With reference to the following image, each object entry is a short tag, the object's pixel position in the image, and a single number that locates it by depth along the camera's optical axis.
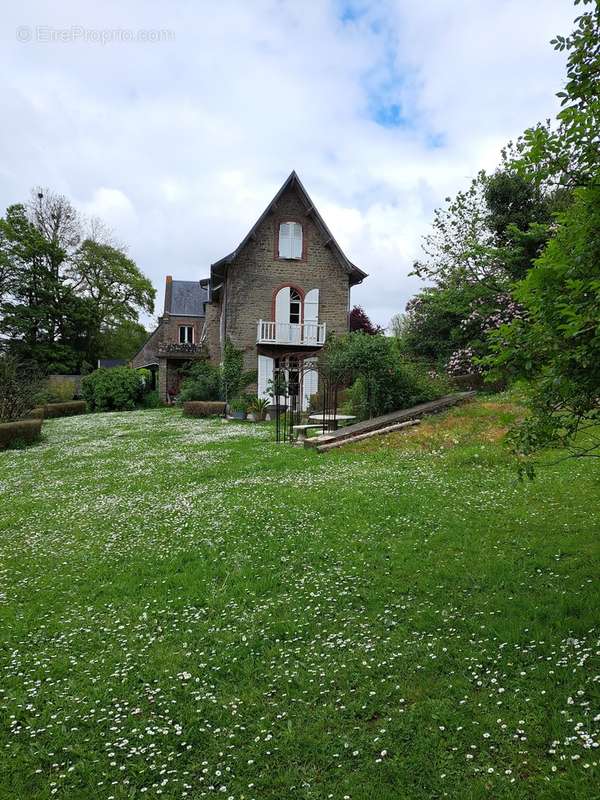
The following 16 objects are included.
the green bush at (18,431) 15.05
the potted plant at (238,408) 19.67
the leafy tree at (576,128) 2.96
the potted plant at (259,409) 18.95
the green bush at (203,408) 21.44
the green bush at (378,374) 13.59
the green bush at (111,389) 27.23
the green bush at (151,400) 28.90
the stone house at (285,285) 23.36
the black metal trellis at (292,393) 13.38
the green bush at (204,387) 24.34
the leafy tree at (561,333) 2.75
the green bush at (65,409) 25.09
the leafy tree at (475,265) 18.39
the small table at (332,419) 13.50
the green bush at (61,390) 29.06
